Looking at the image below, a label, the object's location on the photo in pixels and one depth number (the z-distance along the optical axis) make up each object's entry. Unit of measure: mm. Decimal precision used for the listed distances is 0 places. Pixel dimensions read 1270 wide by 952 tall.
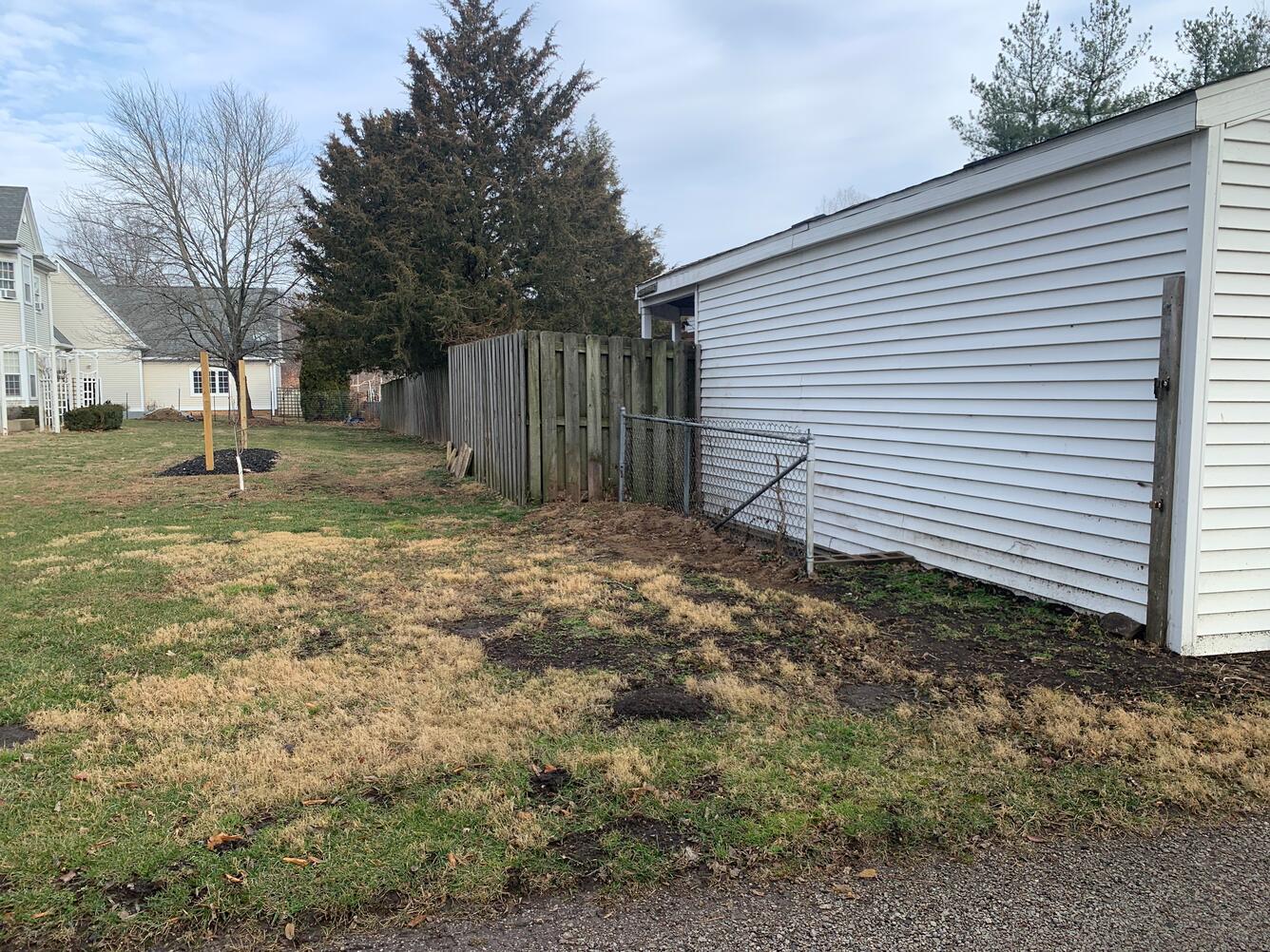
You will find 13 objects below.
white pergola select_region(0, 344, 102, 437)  22859
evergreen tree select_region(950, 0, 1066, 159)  18609
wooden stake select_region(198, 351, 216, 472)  12473
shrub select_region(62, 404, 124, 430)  22844
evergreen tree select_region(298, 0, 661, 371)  22047
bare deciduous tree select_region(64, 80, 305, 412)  26938
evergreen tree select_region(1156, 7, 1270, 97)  16156
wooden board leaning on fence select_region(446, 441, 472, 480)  12662
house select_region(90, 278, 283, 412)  35719
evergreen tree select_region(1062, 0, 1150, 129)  18000
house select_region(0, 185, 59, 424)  22781
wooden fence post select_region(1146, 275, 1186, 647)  4410
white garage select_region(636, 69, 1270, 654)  4387
